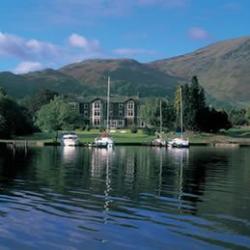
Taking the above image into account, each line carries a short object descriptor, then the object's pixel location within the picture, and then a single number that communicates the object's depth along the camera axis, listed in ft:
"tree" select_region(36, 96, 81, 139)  543.39
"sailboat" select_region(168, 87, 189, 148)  455.63
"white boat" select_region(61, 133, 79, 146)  434.59
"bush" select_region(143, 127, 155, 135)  609.58
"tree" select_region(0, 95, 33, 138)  478.18
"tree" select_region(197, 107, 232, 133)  612.29
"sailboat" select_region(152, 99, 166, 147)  462.35
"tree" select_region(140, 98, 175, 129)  647.15
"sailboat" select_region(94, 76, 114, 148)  423.23
